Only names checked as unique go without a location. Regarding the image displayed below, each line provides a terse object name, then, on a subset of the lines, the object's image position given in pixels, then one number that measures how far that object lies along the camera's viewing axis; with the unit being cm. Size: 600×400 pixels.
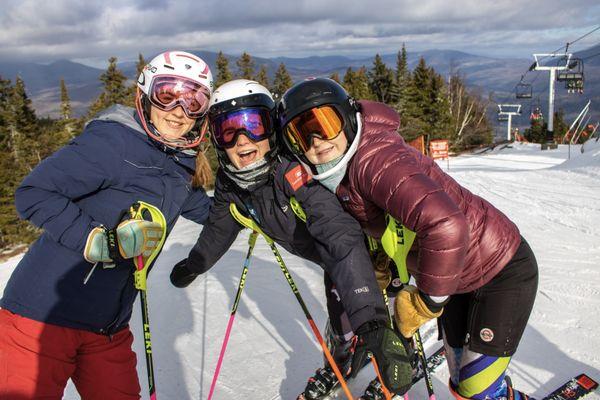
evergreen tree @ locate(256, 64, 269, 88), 3609
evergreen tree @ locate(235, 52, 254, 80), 3644
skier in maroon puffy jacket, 223
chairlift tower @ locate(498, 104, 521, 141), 4681
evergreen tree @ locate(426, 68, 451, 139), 4175
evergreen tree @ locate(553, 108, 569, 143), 6174
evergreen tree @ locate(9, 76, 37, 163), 3434
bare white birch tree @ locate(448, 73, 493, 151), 4592
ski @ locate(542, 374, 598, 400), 328
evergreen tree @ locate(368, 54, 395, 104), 4469
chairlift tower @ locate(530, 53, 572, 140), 3497
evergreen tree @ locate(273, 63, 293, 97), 4195
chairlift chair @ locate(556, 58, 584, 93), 3482
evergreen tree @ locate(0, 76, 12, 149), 3339
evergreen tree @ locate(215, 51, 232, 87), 3416
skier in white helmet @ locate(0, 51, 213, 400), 216
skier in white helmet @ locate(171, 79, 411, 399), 241
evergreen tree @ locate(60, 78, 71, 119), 3062
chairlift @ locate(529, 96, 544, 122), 4255
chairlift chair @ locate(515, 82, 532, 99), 4215
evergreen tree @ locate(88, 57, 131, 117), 2812
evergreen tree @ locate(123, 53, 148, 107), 2788
